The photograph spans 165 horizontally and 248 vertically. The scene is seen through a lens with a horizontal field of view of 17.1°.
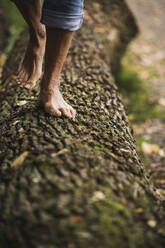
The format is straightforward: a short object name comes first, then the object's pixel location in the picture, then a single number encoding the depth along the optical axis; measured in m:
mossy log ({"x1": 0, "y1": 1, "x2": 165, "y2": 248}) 1.50
